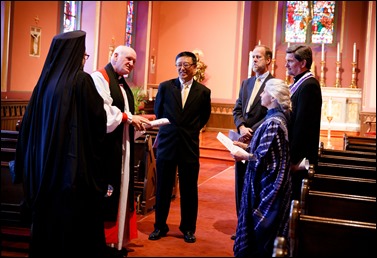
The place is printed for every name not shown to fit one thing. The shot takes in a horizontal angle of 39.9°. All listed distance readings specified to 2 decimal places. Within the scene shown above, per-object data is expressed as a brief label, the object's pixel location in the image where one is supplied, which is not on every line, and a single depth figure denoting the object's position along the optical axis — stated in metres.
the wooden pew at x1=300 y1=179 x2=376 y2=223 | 3.07
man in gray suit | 4.18
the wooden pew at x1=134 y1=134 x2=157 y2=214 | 5.19
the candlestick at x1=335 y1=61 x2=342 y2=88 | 12.84
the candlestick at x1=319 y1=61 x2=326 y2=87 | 13.00
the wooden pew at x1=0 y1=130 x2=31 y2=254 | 3.56
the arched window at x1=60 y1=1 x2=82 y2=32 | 9.88
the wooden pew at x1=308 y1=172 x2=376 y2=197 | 3.75
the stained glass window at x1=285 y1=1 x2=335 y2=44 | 13.91
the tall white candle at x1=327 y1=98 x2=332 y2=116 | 9.41
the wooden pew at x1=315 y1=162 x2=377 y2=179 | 4.35
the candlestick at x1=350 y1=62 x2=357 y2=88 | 12.66
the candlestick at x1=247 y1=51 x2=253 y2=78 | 12.64
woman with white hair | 3.42
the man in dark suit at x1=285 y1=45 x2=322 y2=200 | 3.75
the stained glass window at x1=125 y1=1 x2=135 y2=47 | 12.96
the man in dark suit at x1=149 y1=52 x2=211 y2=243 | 4.21
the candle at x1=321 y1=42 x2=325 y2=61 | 12.89
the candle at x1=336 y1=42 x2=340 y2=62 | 12.67
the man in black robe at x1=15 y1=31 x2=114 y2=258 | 2.91
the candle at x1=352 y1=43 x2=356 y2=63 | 12.57
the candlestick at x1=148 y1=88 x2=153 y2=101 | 11.74
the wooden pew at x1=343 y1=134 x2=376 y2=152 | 6.31
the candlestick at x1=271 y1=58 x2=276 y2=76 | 13.58
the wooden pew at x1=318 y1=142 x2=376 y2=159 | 5.38
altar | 12.21
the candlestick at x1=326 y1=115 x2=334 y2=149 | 9.31
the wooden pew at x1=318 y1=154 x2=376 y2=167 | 4.86
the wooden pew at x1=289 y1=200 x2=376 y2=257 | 2.36
